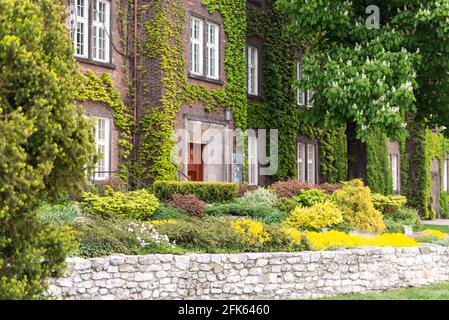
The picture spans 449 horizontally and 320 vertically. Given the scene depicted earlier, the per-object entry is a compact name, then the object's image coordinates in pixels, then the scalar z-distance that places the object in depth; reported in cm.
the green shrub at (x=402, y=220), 2102
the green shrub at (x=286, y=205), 2103
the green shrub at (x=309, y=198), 2192
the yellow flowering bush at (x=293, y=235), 1499
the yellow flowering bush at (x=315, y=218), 1811
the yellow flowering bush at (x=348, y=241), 1549
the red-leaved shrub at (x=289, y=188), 2302
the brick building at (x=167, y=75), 2256
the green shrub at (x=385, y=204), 2392
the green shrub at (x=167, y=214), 1844
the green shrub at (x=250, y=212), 1939
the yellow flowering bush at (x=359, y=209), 1917
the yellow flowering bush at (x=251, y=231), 1445
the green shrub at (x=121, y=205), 1762
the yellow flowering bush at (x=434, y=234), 1970
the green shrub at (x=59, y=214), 1418
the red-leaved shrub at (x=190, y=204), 1917
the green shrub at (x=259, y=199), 2130
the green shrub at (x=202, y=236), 1382
